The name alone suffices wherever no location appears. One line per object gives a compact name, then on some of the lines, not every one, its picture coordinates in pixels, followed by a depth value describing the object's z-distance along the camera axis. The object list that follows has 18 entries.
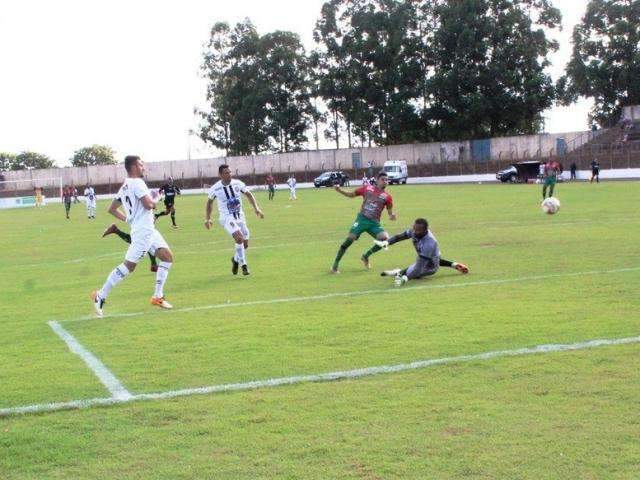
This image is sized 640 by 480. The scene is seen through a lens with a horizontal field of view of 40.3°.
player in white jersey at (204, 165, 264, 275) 16.17
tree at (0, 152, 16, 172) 159.60
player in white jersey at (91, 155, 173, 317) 11.30
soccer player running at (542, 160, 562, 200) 34.19
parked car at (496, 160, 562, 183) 66.19
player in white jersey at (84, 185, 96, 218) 44.02
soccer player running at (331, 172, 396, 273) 15.99
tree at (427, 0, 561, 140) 81.38
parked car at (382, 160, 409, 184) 77.56
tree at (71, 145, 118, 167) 165.65
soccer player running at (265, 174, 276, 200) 57.78
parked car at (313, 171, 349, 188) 79.75
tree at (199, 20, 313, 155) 98.31
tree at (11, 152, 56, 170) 159.88
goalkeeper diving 13.83
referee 32.31
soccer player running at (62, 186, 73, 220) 46.10
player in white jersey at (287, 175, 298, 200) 56.06
